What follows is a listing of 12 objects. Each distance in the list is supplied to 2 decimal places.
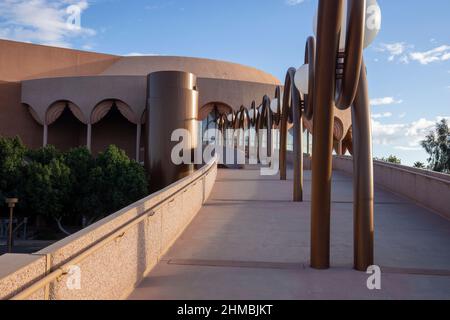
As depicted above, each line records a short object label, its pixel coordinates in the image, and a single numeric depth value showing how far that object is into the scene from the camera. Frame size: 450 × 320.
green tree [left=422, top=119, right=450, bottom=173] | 33.09
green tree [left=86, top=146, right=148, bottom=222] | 26.62
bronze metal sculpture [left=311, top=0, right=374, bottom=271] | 5.17
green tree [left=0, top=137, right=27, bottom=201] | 25.45
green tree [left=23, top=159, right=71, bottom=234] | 25.34
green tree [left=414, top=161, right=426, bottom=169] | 36.88
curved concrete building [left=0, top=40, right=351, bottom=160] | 40.75
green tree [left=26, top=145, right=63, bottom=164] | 28.11
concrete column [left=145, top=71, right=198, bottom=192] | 27.12
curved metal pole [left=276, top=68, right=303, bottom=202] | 11.27
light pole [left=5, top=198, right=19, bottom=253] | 16.67
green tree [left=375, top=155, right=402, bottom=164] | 41.32
